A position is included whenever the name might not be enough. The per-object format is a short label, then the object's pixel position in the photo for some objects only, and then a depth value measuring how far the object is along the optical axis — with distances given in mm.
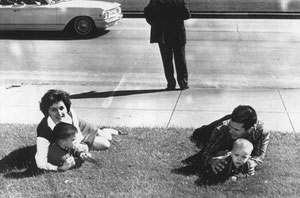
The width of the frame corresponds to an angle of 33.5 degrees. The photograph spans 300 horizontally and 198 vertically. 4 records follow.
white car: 15594
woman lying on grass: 5734
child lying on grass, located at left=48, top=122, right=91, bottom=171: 5613
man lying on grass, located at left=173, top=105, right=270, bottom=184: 5379
